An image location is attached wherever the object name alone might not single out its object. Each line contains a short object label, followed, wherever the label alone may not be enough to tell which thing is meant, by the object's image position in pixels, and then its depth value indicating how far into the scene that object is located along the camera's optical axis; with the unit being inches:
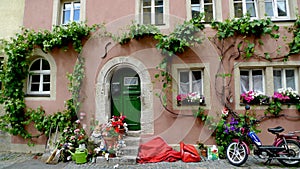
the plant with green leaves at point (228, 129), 198.1
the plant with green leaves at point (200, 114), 209.7
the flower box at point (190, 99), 213.8
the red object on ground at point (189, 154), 189.1
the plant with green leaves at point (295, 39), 206.3
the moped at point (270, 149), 169.9
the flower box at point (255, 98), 207.2
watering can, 194.1
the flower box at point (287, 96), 203.6
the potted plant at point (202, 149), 205.0
